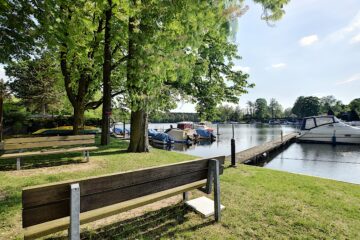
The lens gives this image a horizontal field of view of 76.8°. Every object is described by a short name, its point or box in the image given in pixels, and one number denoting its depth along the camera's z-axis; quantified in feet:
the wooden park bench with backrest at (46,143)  20.99
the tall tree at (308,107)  327.47
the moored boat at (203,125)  130.63
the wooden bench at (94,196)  6.54
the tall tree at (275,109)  393.91
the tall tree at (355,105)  218.71
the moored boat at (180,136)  93.76
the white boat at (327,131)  84.74
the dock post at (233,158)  26.20
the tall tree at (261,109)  374.02
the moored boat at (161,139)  82.99
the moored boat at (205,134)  108.62
